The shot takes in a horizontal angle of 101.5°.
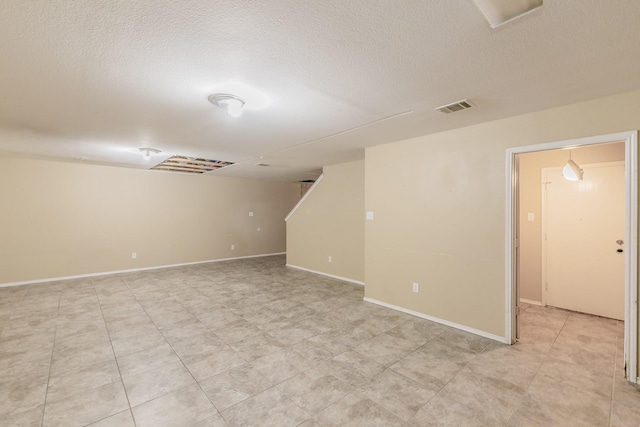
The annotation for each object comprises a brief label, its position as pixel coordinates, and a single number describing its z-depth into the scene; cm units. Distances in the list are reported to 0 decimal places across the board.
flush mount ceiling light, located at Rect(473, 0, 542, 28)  129
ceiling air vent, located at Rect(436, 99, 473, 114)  247
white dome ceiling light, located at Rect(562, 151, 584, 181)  349
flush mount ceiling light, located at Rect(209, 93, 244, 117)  231
